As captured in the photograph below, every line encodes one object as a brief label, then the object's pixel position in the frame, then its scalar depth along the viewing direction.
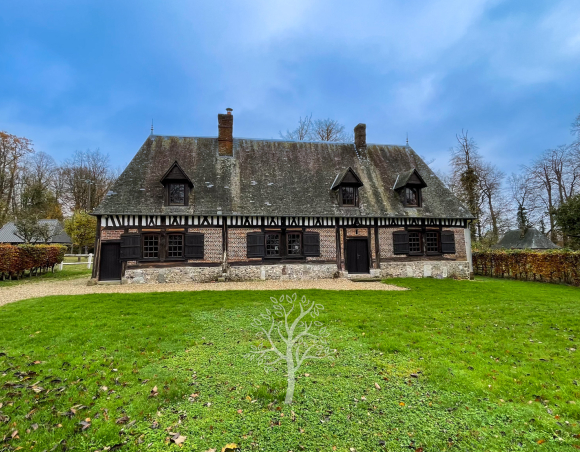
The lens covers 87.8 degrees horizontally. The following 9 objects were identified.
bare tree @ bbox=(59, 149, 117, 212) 33.94
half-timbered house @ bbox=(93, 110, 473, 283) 13.42
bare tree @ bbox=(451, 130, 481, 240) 24.62
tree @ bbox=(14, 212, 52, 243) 18.35
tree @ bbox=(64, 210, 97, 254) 26.95
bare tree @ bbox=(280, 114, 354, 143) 26.75
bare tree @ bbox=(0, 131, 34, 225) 28.16
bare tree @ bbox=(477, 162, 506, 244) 26.45
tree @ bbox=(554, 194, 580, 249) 16.92
